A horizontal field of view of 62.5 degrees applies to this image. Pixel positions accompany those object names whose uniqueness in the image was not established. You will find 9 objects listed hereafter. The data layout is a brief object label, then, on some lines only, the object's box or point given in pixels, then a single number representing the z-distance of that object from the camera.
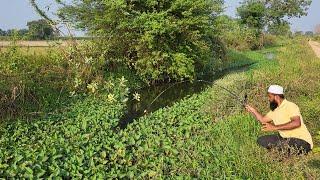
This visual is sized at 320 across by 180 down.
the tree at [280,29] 37.25
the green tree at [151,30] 10.86
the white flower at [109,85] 8.76
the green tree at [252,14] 31.96
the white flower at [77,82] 8.50
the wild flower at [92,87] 8.33
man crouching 4.71
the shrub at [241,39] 24.46
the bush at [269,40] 32.48
